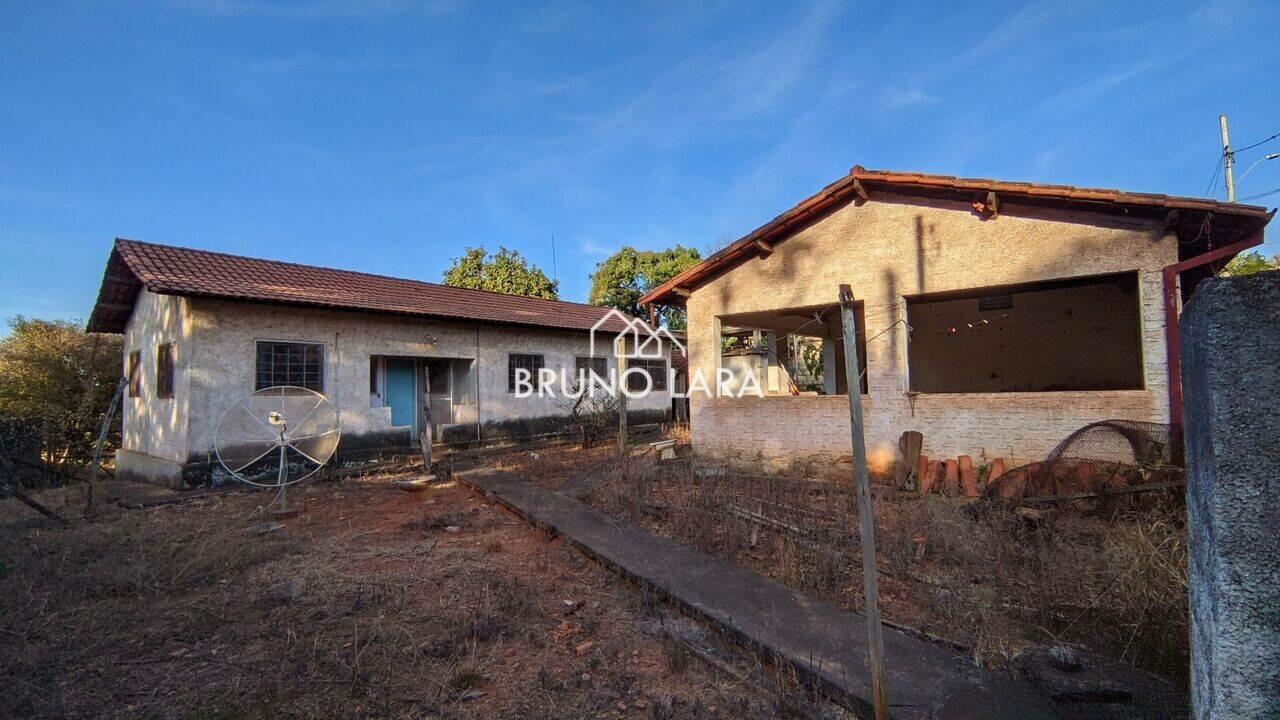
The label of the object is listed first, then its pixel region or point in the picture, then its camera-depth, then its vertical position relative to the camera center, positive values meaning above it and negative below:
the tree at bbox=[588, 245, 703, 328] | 24.30 +4.92
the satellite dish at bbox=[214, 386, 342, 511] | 7.14 -0.44
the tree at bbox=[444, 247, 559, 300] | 24.34 +5.04
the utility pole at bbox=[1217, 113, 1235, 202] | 16.38 +6.14
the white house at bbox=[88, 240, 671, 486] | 9.09 +0.85
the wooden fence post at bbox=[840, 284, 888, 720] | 2.41 -0.81
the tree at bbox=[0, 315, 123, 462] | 12.25 +0.35
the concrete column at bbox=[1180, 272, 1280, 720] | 1.45 -0.32
